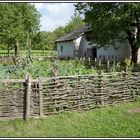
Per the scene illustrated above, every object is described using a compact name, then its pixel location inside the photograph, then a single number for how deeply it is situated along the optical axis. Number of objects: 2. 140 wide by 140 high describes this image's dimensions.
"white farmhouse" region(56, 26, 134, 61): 32.38
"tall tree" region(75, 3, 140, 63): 23.31
